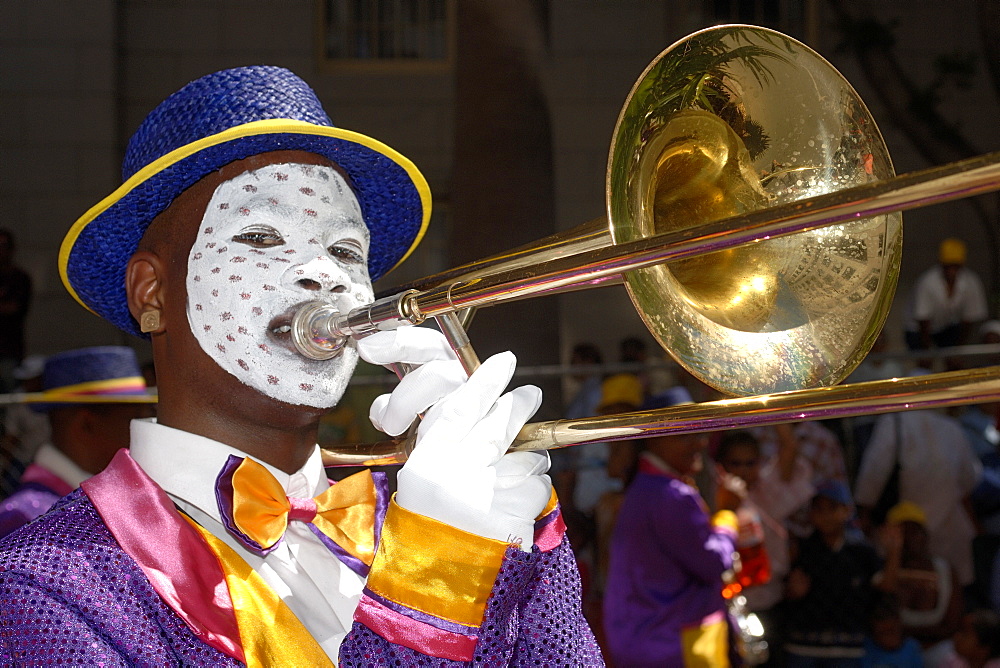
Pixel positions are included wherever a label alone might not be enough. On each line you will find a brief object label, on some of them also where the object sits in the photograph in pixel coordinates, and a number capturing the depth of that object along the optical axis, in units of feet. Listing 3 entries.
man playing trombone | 5.38
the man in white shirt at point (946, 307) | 24.68
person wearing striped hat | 13.21
